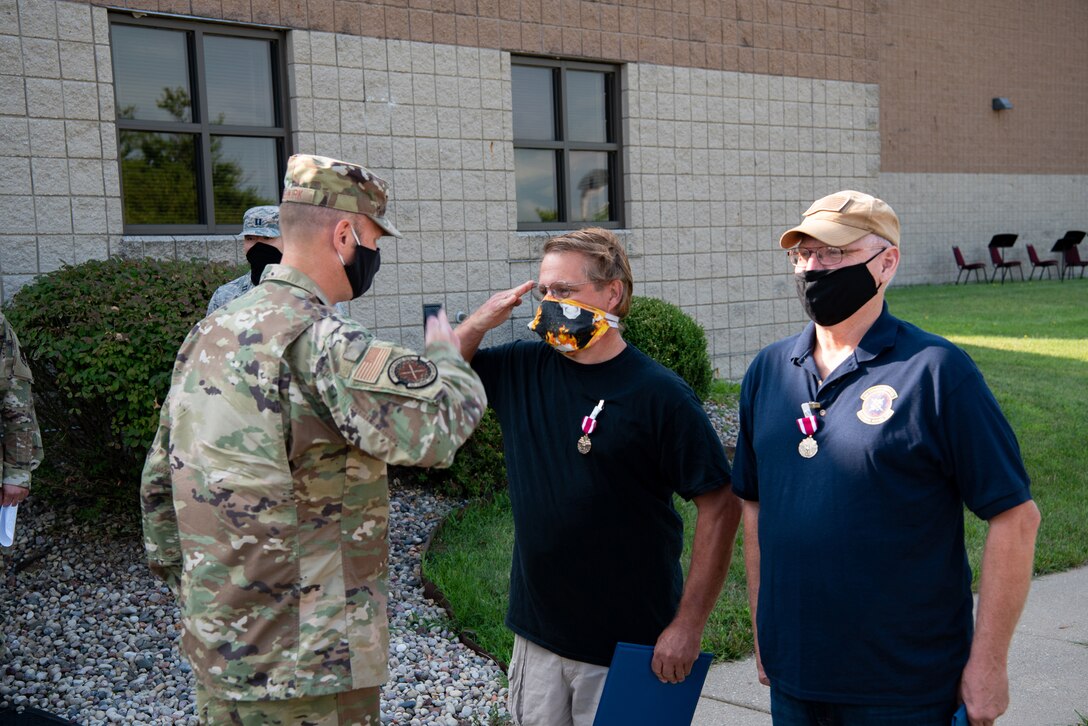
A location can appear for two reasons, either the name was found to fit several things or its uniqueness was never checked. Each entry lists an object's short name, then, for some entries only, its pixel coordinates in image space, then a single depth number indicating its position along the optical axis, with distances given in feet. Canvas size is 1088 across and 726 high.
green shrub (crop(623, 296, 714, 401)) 28.94
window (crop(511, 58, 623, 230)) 32.19
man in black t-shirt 9.53
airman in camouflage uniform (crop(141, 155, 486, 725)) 7.58
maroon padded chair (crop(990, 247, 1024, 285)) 87.86
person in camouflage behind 17.79
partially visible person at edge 15.30
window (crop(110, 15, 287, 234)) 25.17
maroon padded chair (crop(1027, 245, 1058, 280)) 88.53
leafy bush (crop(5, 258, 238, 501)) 17.71
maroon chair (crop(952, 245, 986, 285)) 86.74
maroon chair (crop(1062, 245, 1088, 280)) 91.20
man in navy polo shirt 7.91
